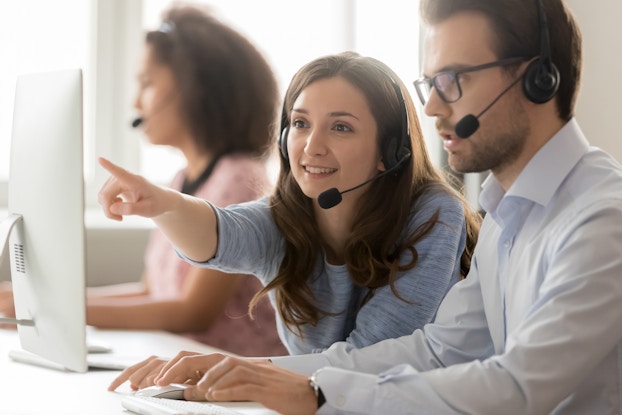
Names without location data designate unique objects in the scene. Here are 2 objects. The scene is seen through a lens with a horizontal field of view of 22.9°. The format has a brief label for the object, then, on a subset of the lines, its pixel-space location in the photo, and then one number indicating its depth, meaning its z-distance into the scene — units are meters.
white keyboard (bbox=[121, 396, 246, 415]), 1.80
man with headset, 1.74
